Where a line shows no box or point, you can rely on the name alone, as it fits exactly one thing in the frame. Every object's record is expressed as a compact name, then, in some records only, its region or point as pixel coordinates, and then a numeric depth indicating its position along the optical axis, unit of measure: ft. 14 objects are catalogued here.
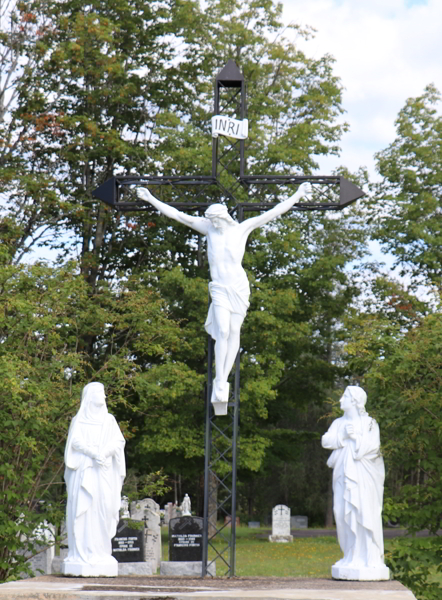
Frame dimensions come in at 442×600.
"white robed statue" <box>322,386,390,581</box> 23.32
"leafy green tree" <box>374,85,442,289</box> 67.36
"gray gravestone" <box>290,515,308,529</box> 106.73
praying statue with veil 23.93
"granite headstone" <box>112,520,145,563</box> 46.34
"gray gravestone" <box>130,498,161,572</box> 51.67
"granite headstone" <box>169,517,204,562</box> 46.09
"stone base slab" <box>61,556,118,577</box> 23.53
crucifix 25.52
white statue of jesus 25.58
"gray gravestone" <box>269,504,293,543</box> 74.08
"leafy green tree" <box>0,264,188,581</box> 31.96
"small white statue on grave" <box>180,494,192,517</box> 70.50
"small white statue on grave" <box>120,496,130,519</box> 52.41
